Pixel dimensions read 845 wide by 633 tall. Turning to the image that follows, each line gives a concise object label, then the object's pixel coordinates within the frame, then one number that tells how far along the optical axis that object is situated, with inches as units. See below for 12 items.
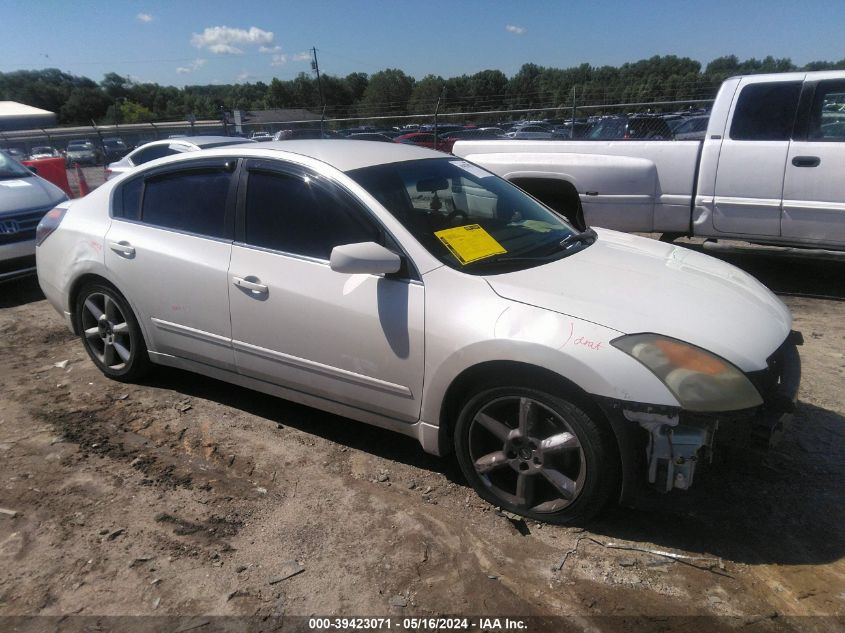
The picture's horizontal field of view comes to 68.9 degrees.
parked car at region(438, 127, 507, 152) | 776.3
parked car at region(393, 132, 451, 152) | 813.4
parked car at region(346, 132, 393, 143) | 742.5
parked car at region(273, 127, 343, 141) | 713.1
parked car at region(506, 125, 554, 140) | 740.0
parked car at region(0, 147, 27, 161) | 974.7
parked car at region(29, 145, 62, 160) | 1051.9
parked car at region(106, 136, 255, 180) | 372.8
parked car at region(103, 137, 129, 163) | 1211.8
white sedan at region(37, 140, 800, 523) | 93.6
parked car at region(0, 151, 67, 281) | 250.2
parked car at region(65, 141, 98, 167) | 1211.2
